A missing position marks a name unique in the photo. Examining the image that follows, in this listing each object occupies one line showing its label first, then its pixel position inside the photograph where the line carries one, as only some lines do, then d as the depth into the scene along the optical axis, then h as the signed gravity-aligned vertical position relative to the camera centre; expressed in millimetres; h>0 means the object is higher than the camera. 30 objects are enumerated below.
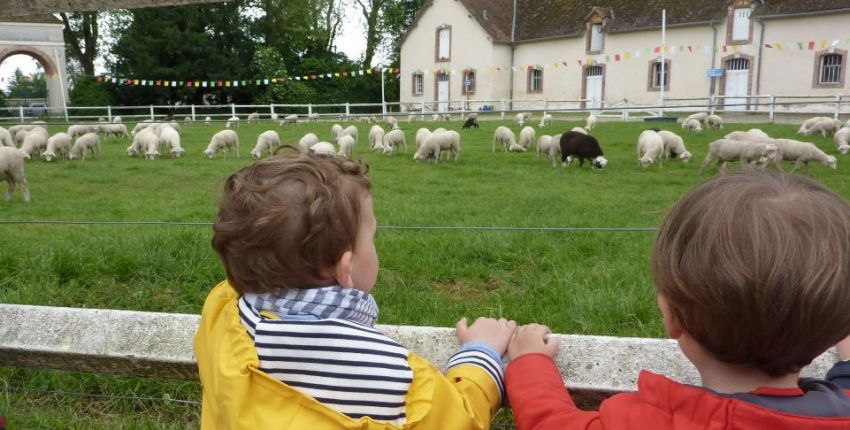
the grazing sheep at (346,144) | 17656 -964
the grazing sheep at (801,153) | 13344 -904
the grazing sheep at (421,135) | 17641 -723
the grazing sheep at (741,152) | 13375 -893
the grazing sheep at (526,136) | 19391 -825
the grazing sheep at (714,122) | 22594 -482
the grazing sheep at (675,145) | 15719 -879
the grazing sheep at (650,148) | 14758 -903
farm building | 29297 +2962
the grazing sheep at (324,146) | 14609 -856
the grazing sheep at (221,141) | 18281 -931
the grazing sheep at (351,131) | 20250 -731
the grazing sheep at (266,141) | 18877 -968
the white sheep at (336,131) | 21391 -749
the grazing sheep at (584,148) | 15047 -917
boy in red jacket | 1127 -335
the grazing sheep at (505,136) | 18859 -799
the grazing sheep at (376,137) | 19188 -866
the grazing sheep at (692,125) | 21780 -566
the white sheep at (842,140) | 15602 -758
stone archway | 39438 +3910
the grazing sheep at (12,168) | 10906 -995
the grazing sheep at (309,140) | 17691 -869
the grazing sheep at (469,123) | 26183 -602
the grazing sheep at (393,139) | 18594 -892
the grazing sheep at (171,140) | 18703 -941
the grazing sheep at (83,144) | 17516 -981
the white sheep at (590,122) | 22869 -522
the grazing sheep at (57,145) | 17312 -993
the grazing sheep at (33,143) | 17234 -928
